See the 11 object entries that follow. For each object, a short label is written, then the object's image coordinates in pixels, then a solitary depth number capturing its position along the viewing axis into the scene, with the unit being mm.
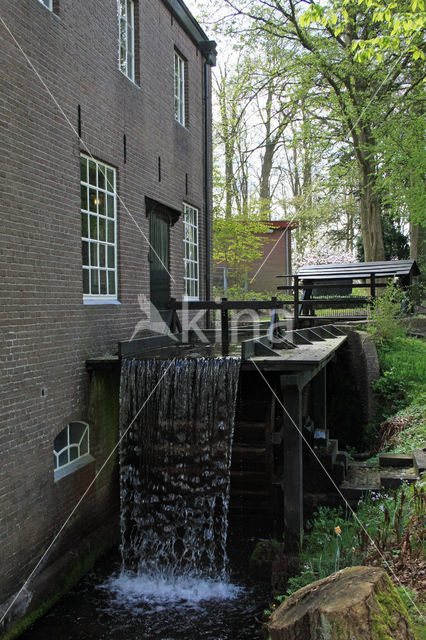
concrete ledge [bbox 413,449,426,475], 6883
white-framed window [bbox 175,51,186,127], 11172
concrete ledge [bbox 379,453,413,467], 8000
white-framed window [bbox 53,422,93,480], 6527
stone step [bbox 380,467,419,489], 7305
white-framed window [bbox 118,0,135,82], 8602
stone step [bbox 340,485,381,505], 7871
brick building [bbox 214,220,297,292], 31062
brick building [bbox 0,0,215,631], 5457
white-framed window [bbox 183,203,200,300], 11578
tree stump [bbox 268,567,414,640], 2697
